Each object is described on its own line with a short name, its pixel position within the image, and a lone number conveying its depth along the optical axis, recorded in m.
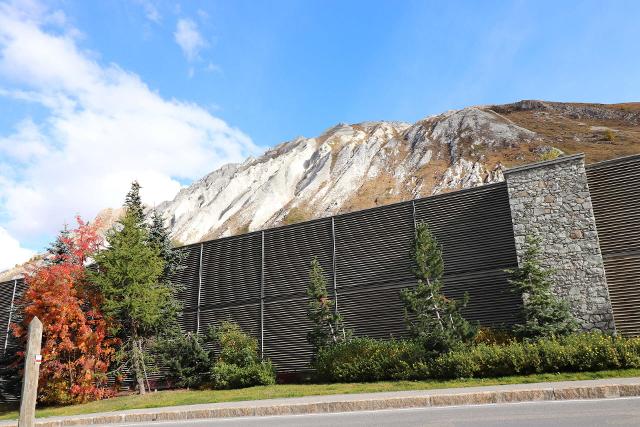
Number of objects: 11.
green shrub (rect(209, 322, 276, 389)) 16.66
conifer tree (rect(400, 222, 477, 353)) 13.64
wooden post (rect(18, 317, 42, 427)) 8.02
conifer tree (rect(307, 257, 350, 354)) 17.17
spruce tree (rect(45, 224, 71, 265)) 20.77
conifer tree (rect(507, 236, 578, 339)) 13.48
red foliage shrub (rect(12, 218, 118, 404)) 16.58
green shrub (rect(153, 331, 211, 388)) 18.47
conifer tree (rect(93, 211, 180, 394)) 17.56
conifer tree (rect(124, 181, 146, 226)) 21.75
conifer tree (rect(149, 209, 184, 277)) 21.86
